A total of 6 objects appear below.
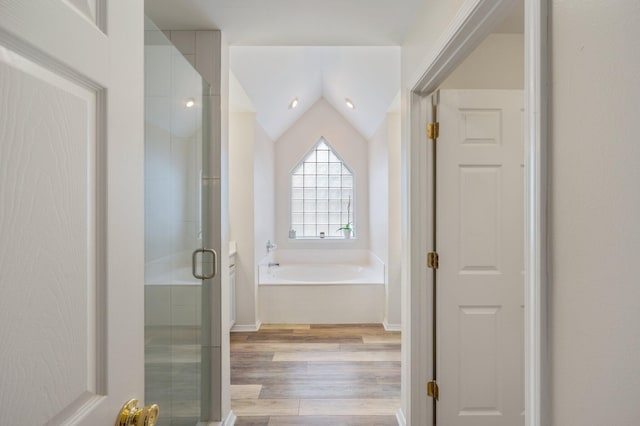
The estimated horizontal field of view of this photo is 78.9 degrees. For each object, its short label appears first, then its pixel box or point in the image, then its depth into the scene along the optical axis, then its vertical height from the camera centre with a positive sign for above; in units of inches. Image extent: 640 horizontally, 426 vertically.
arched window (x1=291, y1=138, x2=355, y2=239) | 233.0 +10.4
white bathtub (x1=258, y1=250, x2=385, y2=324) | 168.1 -38.5
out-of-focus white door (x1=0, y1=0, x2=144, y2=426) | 18.4 +0.1
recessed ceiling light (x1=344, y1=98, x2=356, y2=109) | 187.0 +53.8
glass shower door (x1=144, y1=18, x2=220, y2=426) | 60.4 -5.0
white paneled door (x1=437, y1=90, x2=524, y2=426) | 81.7 -10.8
